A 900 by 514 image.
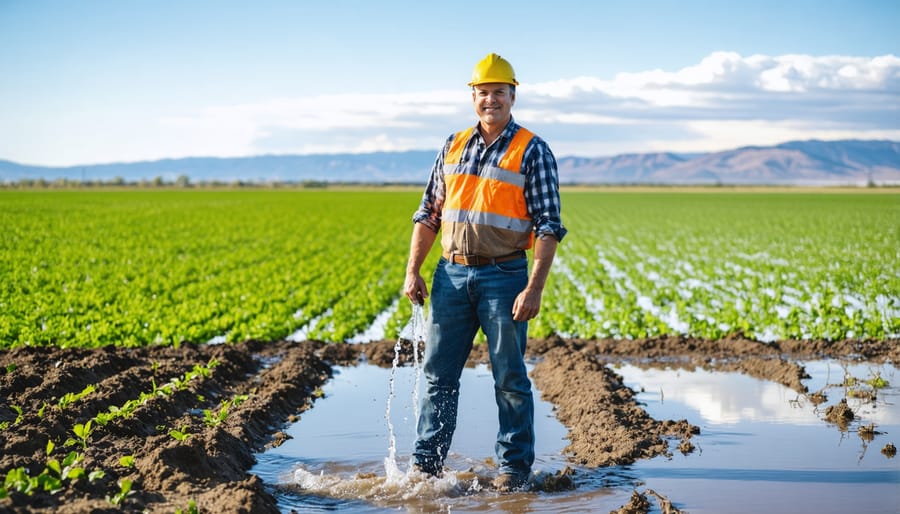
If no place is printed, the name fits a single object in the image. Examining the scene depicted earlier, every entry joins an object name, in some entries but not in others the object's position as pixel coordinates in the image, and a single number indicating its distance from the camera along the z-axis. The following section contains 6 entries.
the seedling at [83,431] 5.79
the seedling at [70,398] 7.09
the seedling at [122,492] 4.80
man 5.62
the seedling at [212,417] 6.89
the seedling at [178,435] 5.97
